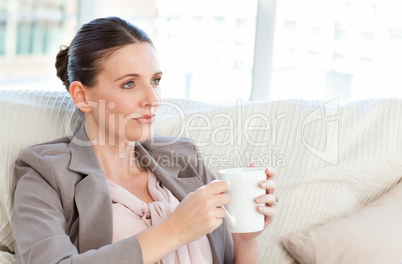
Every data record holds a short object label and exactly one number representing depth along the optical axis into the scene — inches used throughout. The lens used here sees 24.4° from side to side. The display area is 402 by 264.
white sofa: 74.2
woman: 61.8
